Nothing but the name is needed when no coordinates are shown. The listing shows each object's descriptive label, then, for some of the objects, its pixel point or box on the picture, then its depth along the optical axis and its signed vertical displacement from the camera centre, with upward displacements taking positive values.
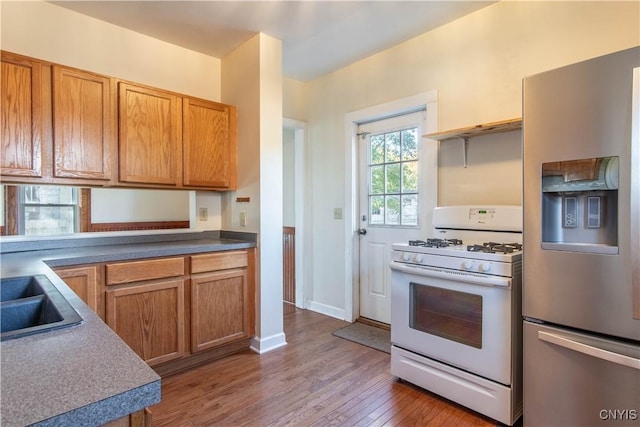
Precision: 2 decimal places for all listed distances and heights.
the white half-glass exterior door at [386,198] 2.94 +0.13
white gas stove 1.73 -0.58
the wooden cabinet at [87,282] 1.91 -0.41
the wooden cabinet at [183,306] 2.12 -0.66
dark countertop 0.50 -0.29
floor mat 2.80 -1.11
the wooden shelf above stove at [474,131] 2.14 +0.56
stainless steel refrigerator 1.36 -0.14
